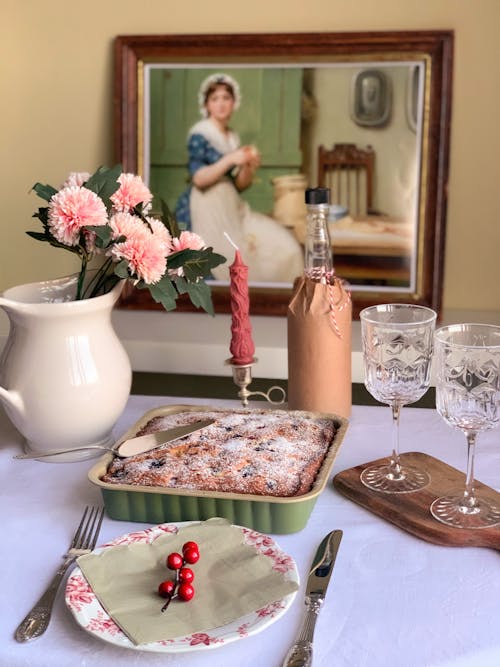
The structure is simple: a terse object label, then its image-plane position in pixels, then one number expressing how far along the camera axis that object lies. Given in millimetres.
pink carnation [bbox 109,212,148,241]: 1149
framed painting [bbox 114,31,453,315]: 2115
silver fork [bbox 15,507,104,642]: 802
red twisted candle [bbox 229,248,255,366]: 1340
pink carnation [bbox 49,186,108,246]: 1116
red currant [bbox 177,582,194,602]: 823
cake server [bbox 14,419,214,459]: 1074
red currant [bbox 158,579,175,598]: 824
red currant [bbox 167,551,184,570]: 862
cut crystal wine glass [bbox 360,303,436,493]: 1072
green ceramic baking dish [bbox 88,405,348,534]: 960
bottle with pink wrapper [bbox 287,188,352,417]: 1295
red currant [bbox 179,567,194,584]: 837
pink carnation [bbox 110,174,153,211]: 1194
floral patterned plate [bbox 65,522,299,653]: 762
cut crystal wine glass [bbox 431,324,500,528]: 965
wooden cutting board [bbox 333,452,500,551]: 959
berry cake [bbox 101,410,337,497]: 992
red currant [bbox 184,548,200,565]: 876
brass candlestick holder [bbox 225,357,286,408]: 1353
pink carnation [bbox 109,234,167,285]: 1139
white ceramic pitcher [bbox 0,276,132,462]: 1166
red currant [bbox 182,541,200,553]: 883
